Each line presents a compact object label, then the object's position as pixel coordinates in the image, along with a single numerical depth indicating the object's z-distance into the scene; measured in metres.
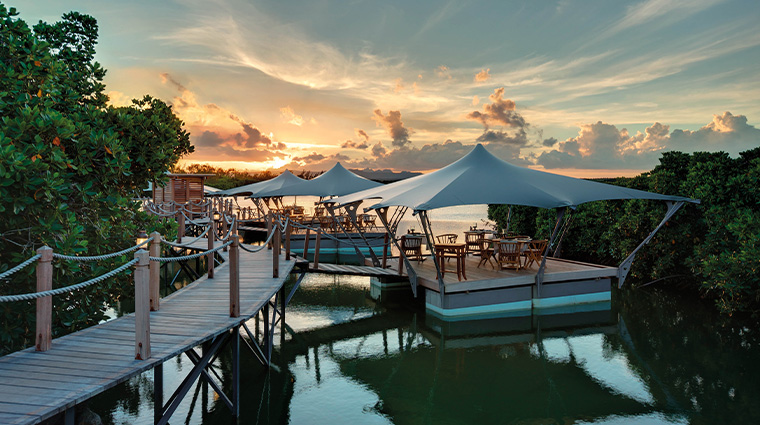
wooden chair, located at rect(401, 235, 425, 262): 13.46
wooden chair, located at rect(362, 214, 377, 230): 25.72
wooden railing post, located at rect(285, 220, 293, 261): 11.76
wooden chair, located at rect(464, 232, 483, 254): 13.65
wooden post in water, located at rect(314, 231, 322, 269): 12.15
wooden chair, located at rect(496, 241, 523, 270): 12.41
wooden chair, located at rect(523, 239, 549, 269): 12.88
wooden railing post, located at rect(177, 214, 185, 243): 15.40
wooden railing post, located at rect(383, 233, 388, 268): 13.46
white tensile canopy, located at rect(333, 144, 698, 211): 11.34
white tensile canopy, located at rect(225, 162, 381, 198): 20.50
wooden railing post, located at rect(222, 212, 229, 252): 14.70
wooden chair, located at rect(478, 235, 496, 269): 13.42
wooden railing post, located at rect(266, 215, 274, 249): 13.49
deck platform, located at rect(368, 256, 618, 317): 11.43
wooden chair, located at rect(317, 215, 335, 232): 24.02
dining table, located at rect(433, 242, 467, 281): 11.45
